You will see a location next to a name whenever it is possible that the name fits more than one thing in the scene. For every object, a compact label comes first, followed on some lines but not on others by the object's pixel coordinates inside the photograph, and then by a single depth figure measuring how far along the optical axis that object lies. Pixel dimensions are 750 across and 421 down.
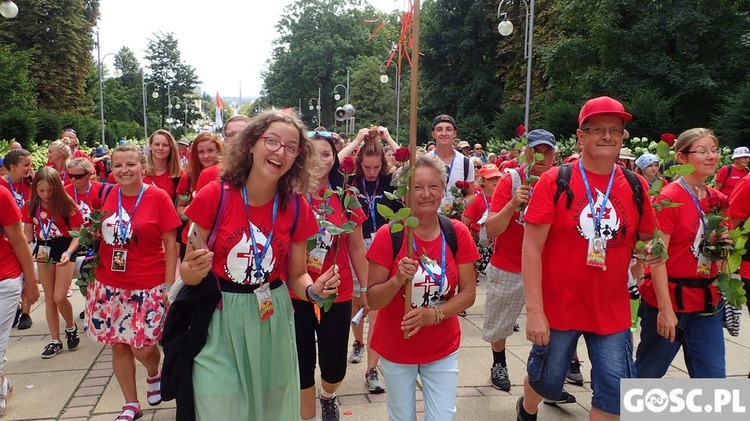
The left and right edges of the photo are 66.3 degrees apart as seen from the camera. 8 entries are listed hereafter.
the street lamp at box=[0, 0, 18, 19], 15.37
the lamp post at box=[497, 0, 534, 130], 17.00
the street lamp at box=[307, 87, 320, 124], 59.86
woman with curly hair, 2.60
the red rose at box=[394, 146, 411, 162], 2.74
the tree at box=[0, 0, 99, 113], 40.59
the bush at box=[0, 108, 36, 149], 23.50
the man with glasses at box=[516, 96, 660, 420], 3.04
